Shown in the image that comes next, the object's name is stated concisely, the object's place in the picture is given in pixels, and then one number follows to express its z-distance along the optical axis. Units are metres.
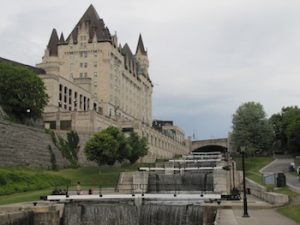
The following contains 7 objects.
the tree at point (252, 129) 99.19
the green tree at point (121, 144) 73.12
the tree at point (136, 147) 80.81
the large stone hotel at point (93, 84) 92.06
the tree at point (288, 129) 87.94
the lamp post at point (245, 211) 24.96
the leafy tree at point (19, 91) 77.44
